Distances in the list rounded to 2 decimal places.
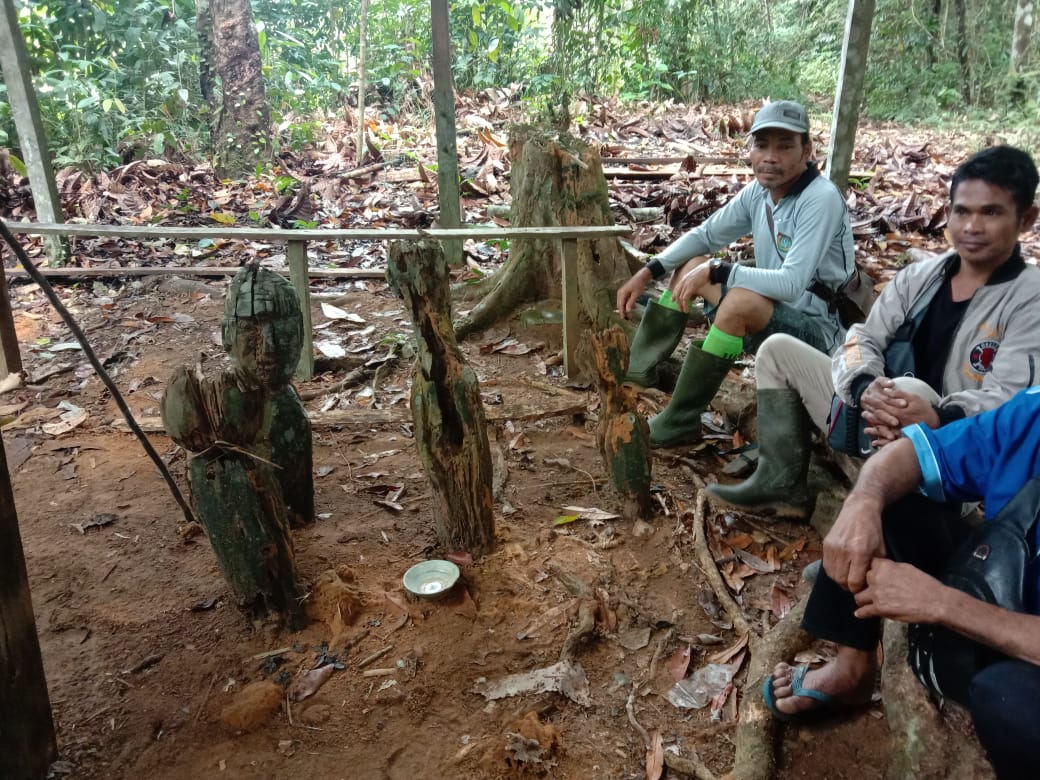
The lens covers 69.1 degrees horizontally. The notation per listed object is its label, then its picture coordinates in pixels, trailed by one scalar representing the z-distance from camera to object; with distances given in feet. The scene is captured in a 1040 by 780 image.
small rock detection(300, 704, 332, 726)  7.54
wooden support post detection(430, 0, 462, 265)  17.14
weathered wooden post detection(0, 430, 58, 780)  6.31
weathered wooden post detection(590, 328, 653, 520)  10.16
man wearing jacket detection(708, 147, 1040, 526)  7.25
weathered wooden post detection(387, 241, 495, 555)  8.75
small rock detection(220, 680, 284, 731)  7.50
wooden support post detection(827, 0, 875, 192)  16.08
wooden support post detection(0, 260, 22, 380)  15.84
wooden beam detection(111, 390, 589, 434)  14.07
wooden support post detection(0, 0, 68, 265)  18.56
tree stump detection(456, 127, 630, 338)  15.80
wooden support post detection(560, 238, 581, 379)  15.33
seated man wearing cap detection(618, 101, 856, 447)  10.69
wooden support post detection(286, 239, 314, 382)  15.52
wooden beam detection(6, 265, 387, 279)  19.90
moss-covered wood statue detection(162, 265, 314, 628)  7.77
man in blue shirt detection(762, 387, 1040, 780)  4.99
